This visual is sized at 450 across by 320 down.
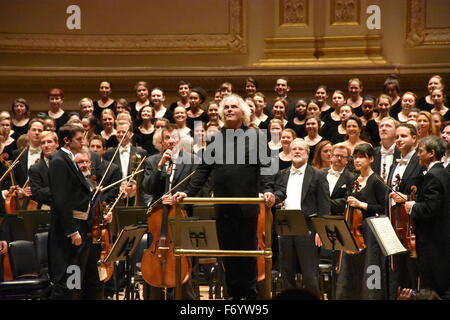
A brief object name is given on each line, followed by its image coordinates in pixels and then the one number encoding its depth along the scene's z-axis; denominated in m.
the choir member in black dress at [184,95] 17.58
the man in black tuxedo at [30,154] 14.33
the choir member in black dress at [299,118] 16.20
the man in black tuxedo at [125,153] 14.41
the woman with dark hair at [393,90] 16.34
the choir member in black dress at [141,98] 17.73
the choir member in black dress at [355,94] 17.08
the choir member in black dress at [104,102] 18.25
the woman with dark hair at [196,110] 16.64
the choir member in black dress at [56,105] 17.39
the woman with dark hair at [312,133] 14.96
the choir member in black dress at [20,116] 17.00
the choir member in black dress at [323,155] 13.73
